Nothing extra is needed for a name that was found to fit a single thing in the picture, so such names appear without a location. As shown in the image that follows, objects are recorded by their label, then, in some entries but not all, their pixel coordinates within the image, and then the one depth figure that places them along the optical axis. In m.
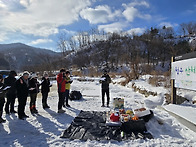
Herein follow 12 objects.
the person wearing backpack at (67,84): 5.52
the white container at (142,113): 3.75
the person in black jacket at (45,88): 5.12
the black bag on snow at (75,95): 7.10
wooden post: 4.94
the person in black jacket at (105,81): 5.55
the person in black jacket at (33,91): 4.61
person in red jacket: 4.76
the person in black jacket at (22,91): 3.96
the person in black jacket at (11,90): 4.48
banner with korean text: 3.84
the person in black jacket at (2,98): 3.73
